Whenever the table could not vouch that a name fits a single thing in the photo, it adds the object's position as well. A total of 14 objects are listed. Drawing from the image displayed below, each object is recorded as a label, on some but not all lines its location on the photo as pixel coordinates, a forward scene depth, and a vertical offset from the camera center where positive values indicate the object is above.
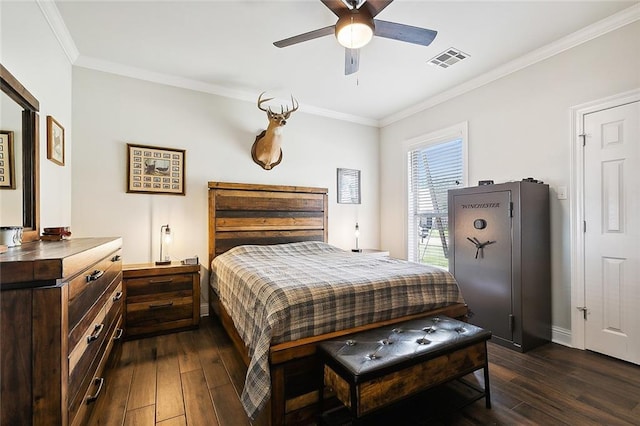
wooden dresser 1.02 -0.46
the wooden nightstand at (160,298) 2.79 -0.85
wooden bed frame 1.62 -0.30
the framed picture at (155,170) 3.22 +0.50
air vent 2.92 +1.61
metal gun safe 2.64 -0.48
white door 2.35 -0.16
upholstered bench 1.39 -0.77
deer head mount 3.60 +0.91
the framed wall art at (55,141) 2.32 +0.61
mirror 1.72 +0.40
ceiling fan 1.90 +1.30
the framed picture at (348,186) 4.61 +0.43
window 3.83 +0.36
